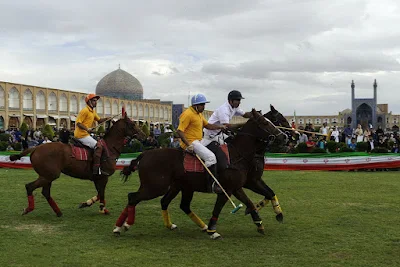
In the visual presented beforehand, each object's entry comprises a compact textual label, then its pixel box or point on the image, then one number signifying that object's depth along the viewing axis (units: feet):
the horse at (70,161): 28.50
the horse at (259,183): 25.49
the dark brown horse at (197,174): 22.93
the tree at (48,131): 125.02
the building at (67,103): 191.52
